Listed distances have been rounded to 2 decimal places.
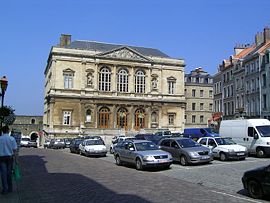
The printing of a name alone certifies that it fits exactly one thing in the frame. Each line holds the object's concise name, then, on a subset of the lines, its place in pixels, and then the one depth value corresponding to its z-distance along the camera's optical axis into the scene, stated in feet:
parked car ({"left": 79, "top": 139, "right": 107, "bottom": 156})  73.56
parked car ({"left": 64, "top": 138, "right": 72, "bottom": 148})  127.65
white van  58.18
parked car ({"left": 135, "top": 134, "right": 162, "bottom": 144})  86.55
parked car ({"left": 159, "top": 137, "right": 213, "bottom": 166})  48.79
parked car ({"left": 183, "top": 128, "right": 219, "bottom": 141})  95.10
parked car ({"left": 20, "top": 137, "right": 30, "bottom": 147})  148.86
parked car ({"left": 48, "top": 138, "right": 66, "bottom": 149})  123.92
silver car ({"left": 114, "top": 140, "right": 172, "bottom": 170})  45.88
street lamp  40.42
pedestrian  26.21
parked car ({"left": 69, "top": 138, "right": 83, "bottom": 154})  87.36
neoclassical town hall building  153.70
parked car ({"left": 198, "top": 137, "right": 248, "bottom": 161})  53.71
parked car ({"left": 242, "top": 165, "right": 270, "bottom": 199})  24.59
